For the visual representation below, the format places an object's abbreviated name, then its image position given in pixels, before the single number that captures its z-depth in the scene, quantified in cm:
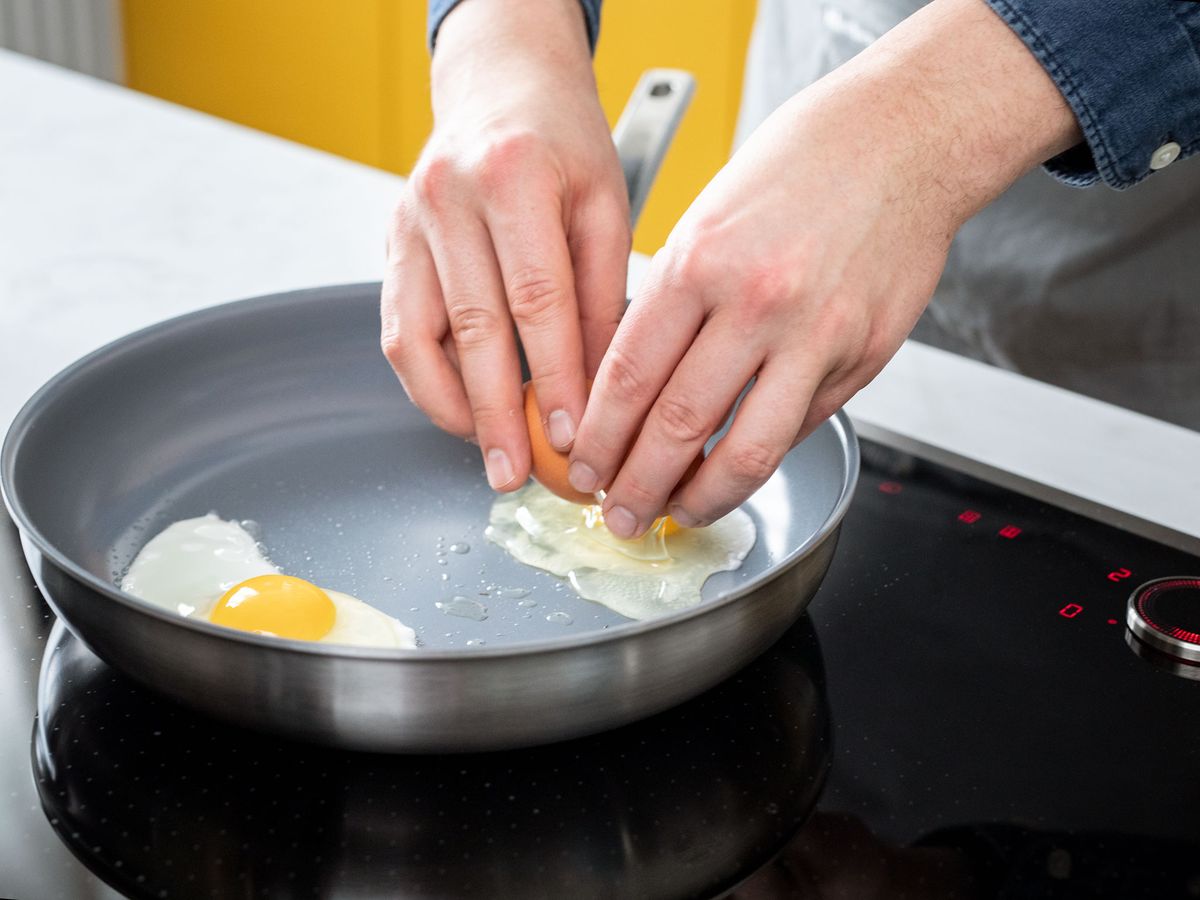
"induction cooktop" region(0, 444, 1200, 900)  65
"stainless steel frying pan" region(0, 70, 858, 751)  63
